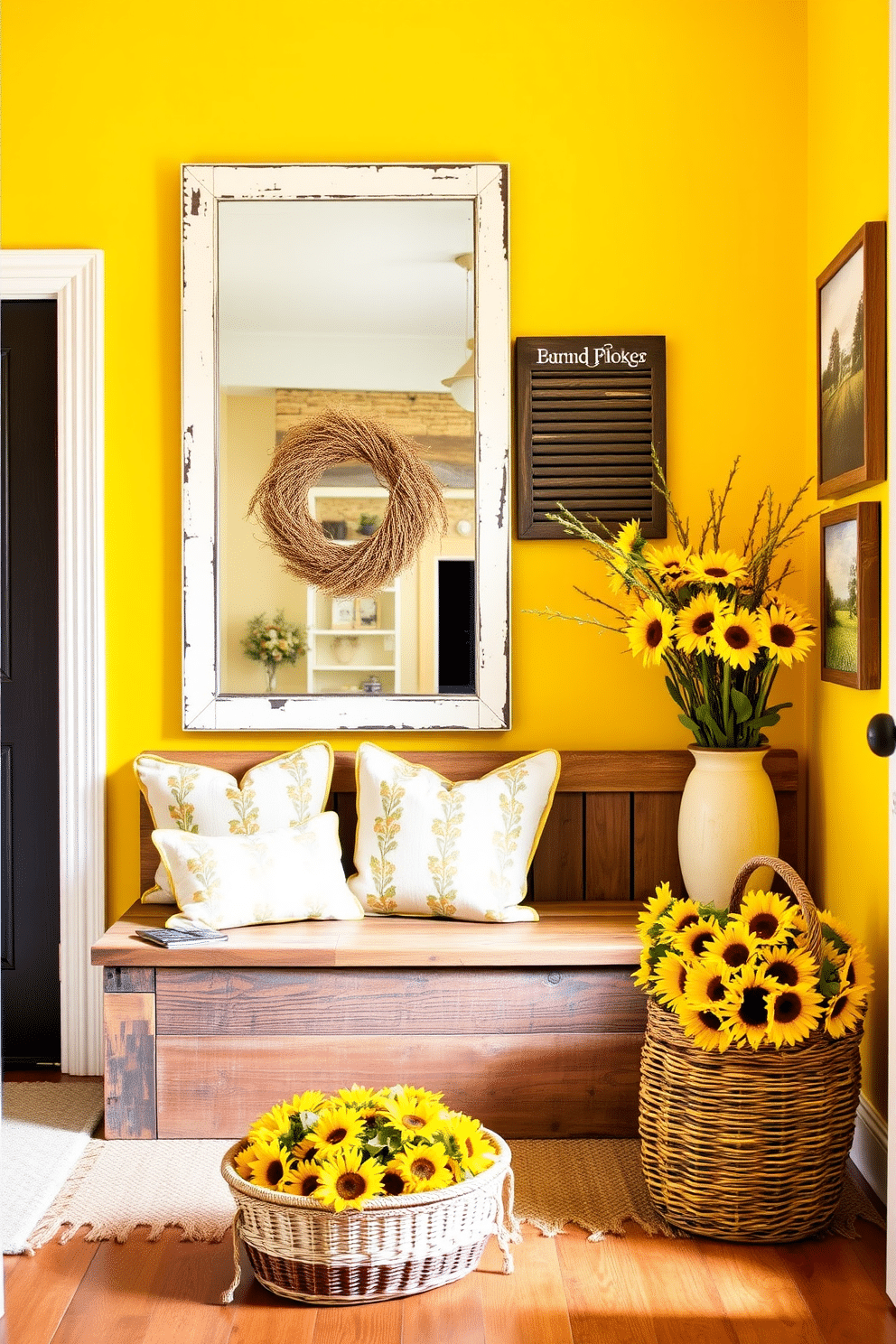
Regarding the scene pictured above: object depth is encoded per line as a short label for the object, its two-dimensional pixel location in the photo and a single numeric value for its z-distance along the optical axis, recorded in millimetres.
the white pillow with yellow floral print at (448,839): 2744
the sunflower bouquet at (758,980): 2041
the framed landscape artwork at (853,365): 2342
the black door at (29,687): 3047
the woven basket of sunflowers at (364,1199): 1881
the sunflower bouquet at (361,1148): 1888
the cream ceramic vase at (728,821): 2650
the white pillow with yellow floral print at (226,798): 2830
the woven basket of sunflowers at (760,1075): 2055
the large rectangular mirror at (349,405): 2936
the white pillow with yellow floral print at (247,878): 2637
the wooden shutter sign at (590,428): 2963
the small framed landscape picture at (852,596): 2379
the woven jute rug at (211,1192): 2170
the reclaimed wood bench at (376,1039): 2535
